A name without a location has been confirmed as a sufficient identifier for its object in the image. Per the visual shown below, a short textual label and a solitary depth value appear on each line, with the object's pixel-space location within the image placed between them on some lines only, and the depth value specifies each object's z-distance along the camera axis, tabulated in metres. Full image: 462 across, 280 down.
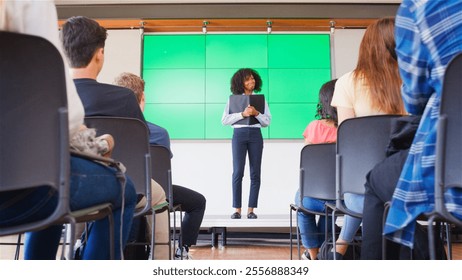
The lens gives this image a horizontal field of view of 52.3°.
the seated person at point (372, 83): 1.71
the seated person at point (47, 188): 1.03
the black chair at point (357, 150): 1.72
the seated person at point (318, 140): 2.55
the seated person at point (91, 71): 1.71
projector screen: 5.64
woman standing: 4.53
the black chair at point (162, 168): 2.36
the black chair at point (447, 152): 1.08
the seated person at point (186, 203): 2.79
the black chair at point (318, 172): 2.25
